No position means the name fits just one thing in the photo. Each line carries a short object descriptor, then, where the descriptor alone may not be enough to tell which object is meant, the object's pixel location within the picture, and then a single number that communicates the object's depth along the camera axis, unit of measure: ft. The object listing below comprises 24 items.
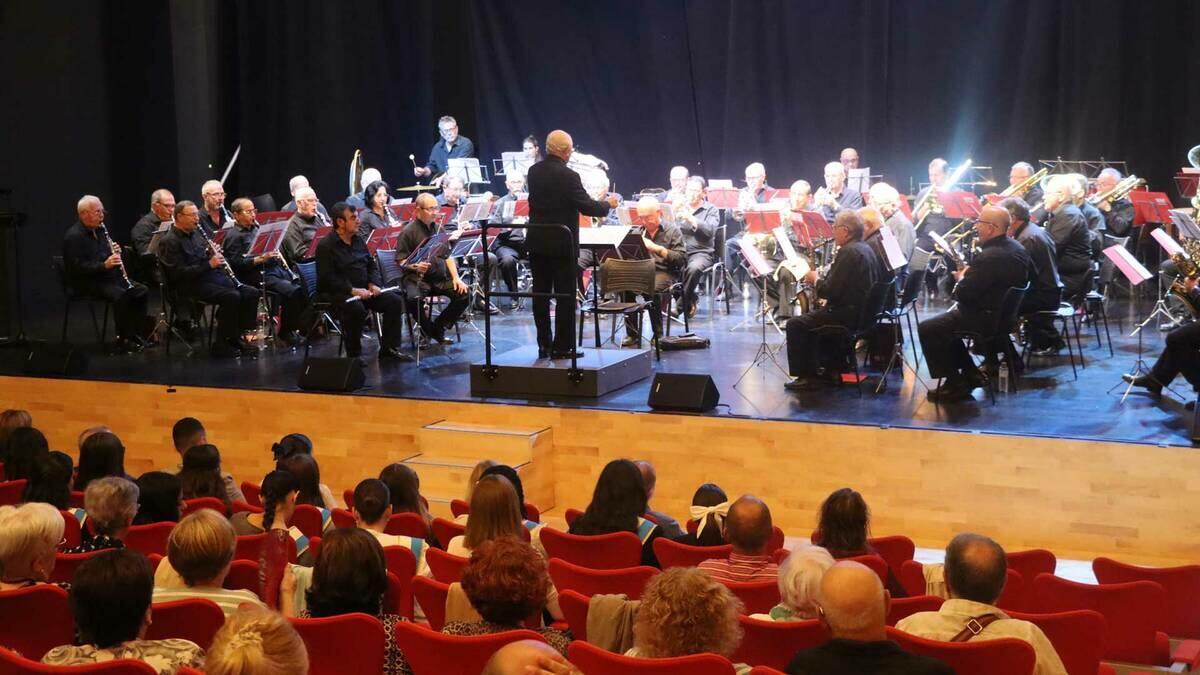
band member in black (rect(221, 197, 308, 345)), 32.35
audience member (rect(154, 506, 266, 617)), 11.12
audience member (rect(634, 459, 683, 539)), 14.83
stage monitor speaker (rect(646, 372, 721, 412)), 22.91
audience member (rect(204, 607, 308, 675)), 7.69
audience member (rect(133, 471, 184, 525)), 15.26
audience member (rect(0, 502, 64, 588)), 11.80
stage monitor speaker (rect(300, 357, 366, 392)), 25.75
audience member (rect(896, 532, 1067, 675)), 10.08
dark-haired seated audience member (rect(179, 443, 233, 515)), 16.70
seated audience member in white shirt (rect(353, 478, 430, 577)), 13.65
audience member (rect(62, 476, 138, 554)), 13.61
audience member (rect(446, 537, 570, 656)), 9.89
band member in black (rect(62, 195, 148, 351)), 31.76
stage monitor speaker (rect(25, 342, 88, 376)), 28.58
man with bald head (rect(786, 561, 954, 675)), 8.82
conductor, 25.68
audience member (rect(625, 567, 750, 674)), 9.16
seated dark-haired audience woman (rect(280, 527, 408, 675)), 10.86
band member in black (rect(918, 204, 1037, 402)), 23.91
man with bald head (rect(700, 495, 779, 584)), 12.47
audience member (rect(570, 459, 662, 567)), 14.83
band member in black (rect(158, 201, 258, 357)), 31.14
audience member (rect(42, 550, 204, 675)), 9.65
